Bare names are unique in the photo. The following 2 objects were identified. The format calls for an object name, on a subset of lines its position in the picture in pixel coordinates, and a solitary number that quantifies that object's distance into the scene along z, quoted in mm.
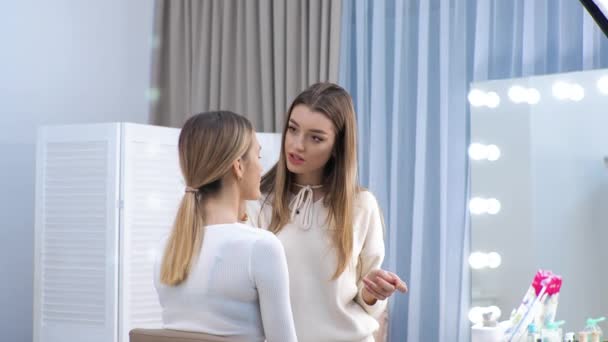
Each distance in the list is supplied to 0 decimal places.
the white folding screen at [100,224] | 2818
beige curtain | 3195
